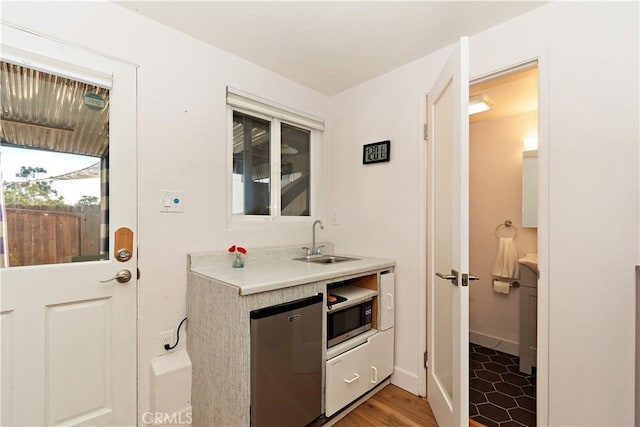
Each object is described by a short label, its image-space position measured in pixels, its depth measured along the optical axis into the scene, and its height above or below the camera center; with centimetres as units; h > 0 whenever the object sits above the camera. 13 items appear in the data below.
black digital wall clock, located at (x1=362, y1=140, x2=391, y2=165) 228 +49
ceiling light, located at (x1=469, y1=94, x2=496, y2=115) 230 +91
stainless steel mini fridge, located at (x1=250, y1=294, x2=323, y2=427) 133 -76
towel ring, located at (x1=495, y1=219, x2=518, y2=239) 286 -12
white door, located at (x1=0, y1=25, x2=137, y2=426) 131 -47
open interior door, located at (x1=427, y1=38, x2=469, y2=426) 139 -16
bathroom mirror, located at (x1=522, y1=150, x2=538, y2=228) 254 +22
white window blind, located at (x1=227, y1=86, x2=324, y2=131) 209 +84
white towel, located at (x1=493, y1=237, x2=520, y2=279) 277 -45
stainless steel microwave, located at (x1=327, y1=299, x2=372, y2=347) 177 -72
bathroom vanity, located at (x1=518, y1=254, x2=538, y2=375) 231 -85
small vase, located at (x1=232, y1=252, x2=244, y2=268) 189 -33
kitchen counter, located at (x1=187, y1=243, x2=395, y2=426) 132 -50
